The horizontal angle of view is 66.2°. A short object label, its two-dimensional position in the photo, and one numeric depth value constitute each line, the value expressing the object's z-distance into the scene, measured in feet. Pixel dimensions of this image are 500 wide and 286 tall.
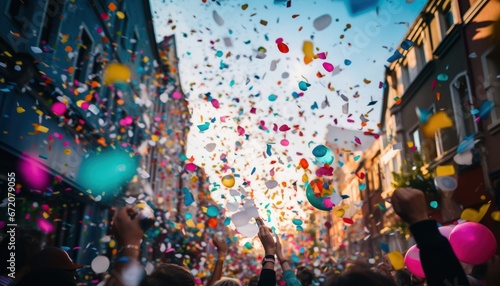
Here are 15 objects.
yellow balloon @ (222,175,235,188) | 19.50
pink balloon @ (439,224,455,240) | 11.75
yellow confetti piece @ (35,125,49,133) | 22.57
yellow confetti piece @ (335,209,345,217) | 17.28
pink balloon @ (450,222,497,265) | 10.16
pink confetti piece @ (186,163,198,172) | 19.93
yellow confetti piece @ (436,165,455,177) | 16.52
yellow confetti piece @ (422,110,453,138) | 20.80
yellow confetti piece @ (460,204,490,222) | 11.43
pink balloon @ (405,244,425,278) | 11.37
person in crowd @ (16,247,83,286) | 5.53
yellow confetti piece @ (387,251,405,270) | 12.64
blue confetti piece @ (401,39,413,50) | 15.76
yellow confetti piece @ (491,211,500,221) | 10.44
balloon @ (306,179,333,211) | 14.55
